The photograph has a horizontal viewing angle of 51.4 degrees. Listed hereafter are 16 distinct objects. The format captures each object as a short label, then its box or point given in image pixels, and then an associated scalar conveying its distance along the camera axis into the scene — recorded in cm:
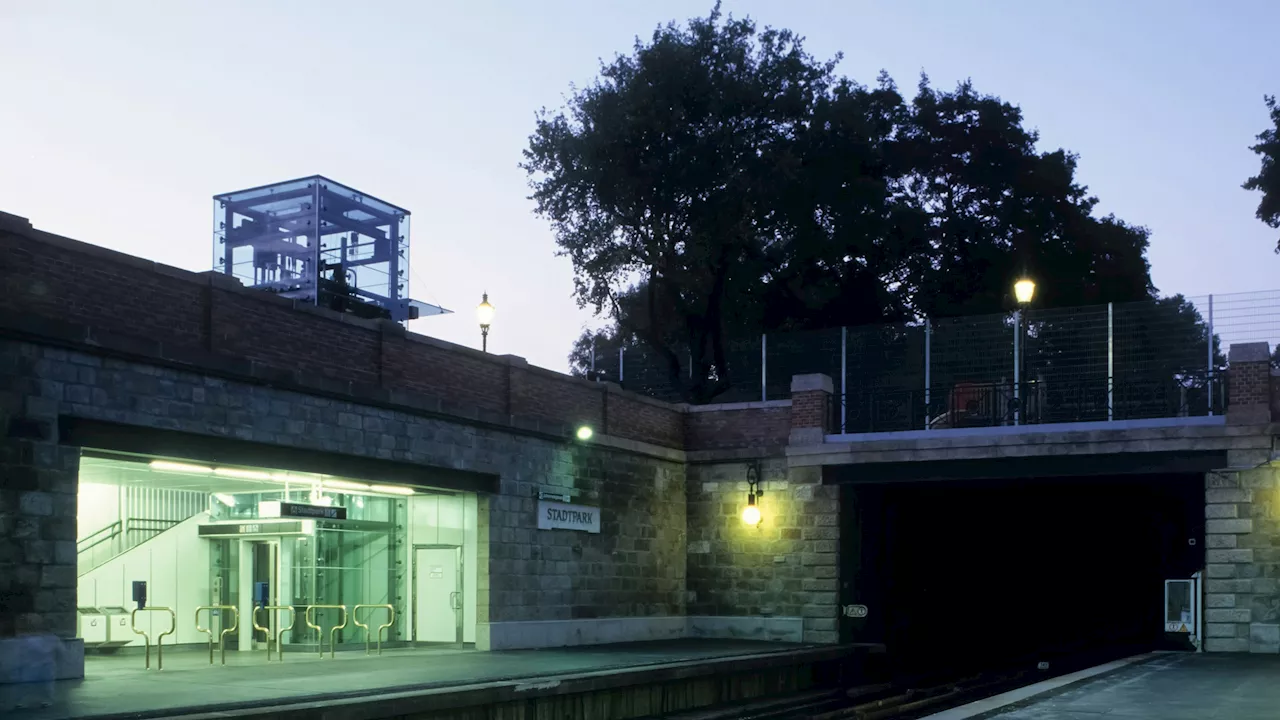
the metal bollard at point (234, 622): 1794
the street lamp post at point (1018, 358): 2516
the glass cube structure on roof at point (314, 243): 4047
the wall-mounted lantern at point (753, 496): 2552
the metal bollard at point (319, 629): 1891
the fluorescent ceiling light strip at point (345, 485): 1917
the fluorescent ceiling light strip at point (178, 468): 1611
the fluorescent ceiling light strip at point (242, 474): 1719
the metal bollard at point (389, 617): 1992
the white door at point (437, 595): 2130
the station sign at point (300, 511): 1838
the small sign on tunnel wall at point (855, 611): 2516
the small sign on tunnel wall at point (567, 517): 2231
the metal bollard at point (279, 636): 1831
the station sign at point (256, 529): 2056
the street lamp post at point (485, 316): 2323
